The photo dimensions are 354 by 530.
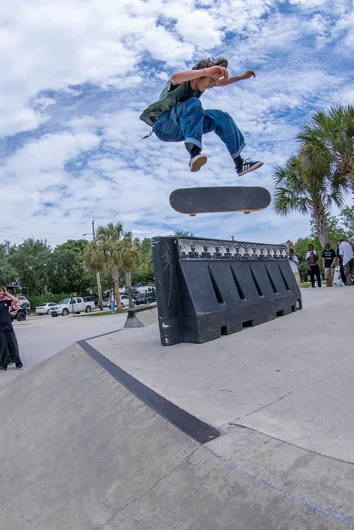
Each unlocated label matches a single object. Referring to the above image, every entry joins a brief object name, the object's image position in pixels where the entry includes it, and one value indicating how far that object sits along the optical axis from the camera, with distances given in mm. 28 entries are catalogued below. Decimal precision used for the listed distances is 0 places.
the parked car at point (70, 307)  38219
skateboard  5191
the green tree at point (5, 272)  38281
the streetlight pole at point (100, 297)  39750
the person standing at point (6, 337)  7070
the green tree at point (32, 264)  49281
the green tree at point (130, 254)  29688
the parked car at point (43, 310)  41000
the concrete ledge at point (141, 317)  8728
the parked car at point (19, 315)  28625
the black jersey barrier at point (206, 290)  4531
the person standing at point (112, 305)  31381
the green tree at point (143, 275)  57806
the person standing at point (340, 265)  12180
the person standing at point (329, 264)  13352
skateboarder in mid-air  4094
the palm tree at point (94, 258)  29897
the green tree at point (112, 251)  29891
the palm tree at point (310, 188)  15492
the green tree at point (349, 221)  48531
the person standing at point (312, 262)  12984
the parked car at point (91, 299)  47256
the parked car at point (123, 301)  46319
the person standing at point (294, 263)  11664
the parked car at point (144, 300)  40950
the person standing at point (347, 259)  11873
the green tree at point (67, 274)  52156
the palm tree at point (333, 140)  14652
